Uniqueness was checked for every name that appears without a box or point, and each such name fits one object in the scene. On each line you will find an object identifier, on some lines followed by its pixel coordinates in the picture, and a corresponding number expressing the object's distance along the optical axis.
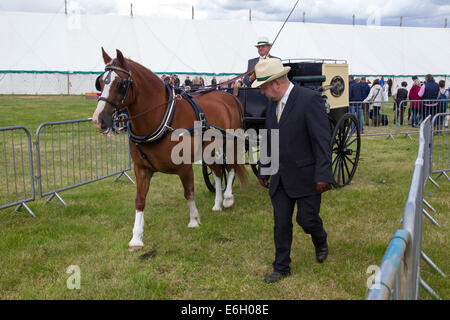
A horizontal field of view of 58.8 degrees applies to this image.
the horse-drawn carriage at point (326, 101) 6.52
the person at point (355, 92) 16.06
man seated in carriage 6.47
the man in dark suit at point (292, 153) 3.52
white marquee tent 32.44
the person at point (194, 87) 6.18
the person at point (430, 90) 15.09
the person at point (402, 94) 17.06
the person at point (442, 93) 15.75
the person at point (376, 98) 14.69
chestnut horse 4.03
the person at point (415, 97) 14.29
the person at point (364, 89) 16.44
